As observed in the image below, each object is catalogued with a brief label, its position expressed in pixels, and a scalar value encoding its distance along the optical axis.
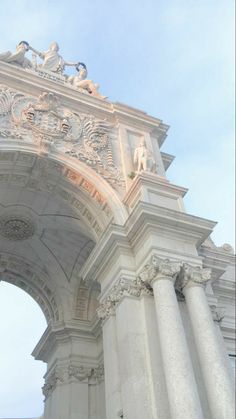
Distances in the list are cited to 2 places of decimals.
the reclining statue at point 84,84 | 18.10
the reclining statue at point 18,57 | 16.72
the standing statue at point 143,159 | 14.86
